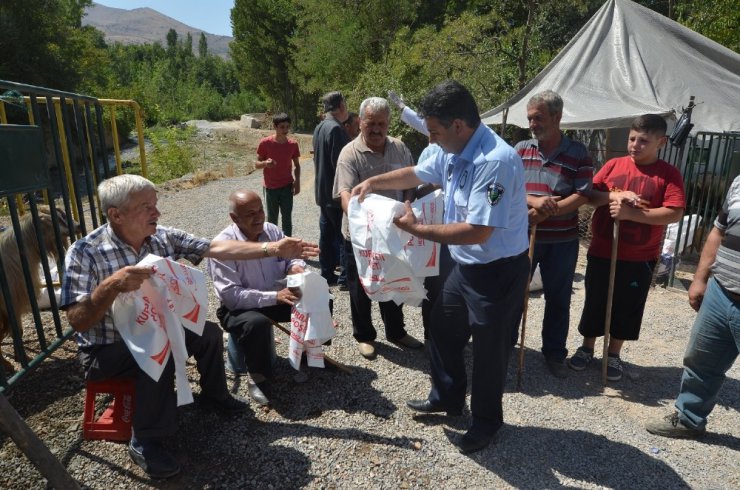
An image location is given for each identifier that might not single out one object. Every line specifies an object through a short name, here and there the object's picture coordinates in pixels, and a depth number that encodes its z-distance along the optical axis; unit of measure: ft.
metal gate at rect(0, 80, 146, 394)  7.98
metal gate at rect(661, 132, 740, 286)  18.98
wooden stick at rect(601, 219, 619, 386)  11.26
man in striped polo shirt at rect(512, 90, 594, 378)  11.00
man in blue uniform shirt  7.98
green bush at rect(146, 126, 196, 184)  57.21
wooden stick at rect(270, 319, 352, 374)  11.82
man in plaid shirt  7.79
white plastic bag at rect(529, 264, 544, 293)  17.43
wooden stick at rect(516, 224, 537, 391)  11.51
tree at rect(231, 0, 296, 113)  102.66
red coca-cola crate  8.68
